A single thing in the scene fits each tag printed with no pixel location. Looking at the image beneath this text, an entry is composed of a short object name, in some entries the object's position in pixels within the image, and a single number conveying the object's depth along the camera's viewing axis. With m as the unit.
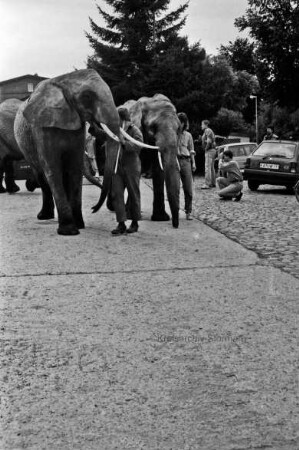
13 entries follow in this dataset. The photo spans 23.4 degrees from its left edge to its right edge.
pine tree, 34.47
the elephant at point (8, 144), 16.66
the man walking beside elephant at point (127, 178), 9.55
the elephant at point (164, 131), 10.08
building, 79.31
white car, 30.64
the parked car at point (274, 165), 18.97
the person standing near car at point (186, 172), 11.73
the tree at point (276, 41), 30.16
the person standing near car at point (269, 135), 24.35
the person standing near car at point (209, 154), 18.91
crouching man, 15.91
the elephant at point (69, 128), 9.16
